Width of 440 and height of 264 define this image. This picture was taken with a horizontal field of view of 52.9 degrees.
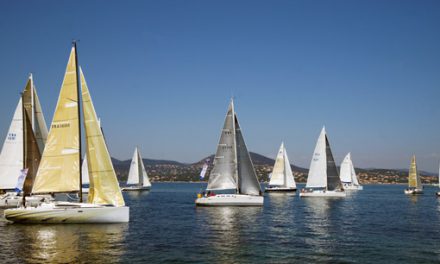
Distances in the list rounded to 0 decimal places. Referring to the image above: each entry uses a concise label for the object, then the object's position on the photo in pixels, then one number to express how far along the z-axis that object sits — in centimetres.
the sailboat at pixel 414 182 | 9638
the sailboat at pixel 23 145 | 4528
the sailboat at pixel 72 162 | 3328
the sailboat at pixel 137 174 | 11175
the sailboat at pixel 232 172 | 5159
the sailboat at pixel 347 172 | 12375
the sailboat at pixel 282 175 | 9800
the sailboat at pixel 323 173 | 7506
